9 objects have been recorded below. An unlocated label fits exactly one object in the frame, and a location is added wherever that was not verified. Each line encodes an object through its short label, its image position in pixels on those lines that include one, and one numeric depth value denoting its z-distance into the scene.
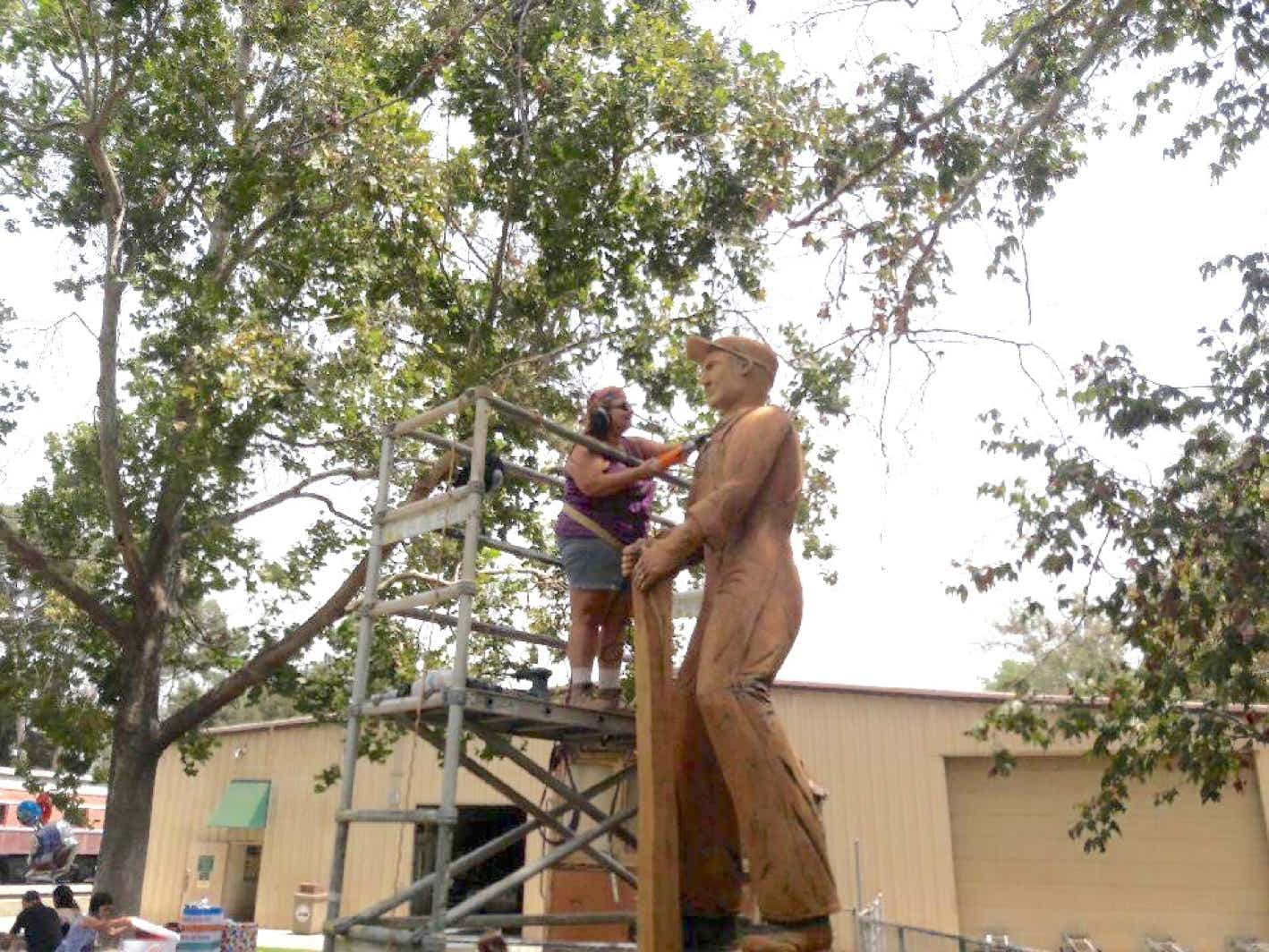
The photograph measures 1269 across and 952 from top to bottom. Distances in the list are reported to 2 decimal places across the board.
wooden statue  3.96
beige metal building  17.52
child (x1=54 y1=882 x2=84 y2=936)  11.54
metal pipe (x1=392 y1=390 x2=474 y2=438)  5.36
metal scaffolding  4.55
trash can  23.39
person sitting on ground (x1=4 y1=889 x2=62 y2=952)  10.73
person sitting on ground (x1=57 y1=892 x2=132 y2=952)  9.75
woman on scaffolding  5.71
